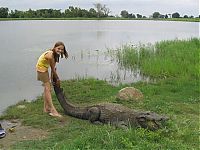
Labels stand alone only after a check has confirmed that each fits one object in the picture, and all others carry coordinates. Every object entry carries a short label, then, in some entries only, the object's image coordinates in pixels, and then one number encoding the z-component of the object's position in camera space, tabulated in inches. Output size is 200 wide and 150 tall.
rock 240.3
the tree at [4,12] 1919.3
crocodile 168.9
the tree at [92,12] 2380.0
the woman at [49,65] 204.9
